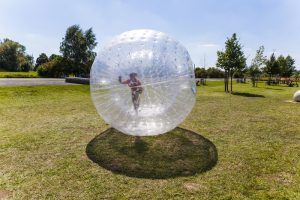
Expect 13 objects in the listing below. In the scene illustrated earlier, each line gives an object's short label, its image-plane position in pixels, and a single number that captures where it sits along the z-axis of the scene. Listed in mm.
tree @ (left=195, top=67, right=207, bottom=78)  68250
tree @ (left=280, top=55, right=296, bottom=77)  61275
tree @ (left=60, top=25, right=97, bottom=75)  61484
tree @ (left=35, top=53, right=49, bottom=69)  90462
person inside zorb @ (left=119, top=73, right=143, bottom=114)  7086
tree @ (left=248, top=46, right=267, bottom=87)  41156
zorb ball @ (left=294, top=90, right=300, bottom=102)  18547
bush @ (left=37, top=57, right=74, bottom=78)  51844
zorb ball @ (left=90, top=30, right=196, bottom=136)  7145
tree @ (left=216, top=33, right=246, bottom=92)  28781
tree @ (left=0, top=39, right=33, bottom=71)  77250
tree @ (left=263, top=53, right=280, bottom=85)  46531
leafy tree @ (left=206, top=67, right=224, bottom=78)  72062
